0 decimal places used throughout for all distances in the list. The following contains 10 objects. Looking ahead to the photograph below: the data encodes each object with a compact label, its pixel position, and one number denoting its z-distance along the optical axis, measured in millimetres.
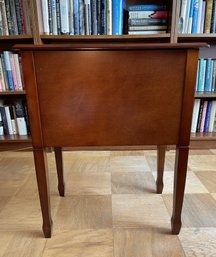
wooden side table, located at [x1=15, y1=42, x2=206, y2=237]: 635
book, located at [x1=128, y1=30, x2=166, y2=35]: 1474
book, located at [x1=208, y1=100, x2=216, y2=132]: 1651
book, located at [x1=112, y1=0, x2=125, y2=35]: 1417
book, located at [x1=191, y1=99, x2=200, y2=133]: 1646
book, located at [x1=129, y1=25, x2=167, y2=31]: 1466
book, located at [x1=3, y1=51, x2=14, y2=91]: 1516
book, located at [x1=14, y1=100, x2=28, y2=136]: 1646
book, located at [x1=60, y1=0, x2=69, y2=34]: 1396
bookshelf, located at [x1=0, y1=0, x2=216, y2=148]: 1395
